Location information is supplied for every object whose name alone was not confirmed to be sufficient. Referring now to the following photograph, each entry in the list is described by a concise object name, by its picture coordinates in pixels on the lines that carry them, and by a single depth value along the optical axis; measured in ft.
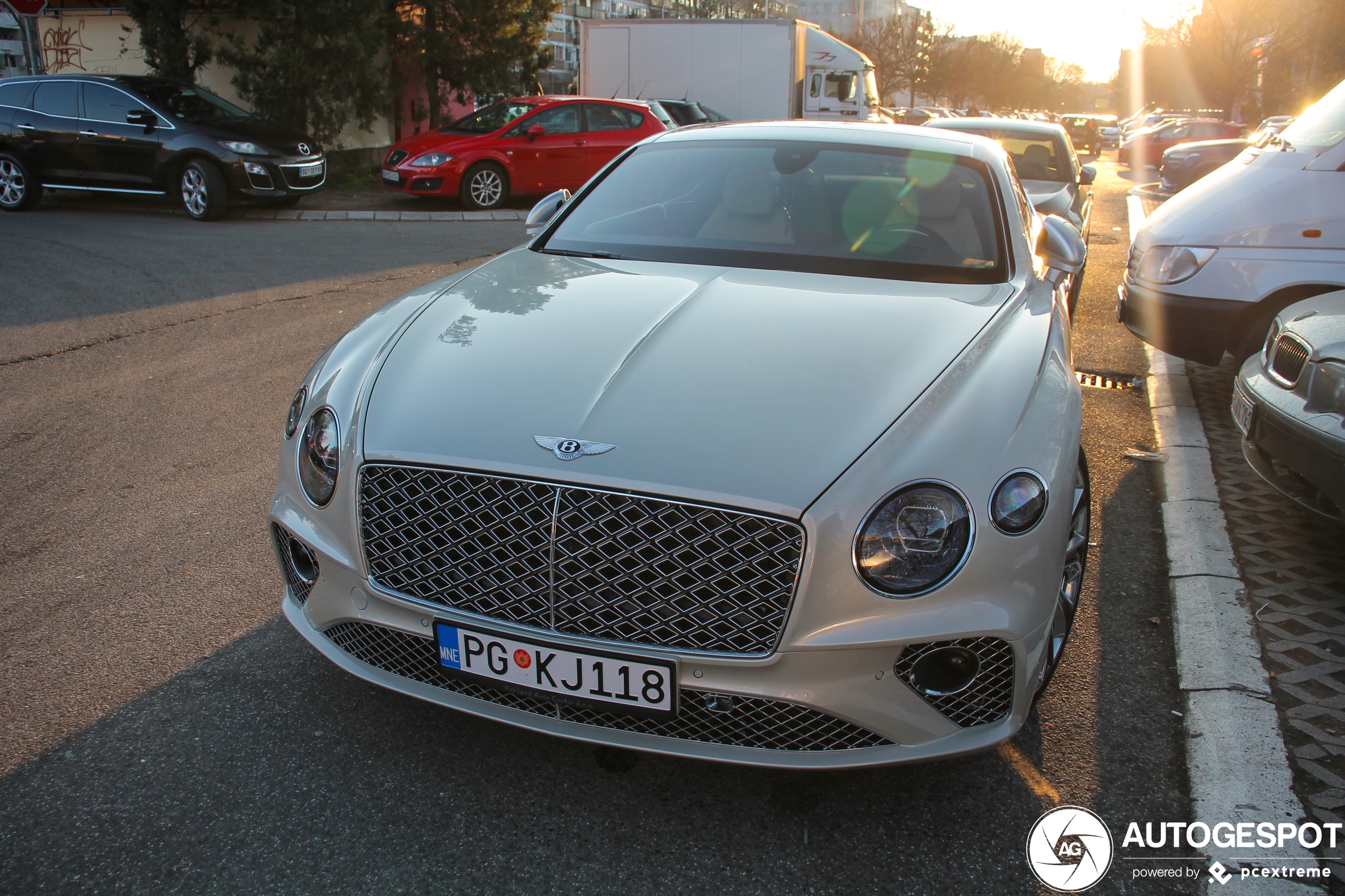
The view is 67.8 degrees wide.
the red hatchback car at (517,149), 46.19
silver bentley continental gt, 6.86
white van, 17.10
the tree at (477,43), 60.75
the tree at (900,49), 207.10
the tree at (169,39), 49.70
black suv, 40.42
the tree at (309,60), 49.98
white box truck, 69.92
